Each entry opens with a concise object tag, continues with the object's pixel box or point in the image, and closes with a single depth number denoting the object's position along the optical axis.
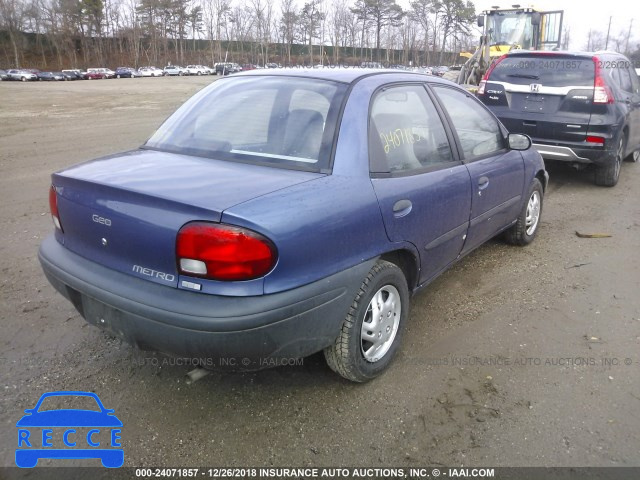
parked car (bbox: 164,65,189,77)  68.81
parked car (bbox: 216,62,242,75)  58.67
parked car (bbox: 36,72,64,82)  59.09
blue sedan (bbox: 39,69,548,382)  2.18
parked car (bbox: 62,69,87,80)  61.89
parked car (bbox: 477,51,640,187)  6.80
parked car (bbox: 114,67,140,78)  63.77
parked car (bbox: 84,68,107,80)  62.66
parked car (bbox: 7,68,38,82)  56.38
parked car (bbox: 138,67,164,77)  66.78
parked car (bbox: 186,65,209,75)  70.68
